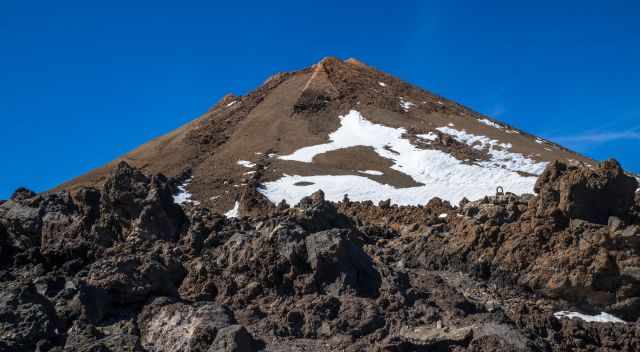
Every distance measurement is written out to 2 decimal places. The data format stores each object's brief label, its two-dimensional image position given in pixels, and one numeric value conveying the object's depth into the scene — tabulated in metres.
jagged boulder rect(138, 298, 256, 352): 10.41
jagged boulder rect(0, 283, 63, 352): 10.40
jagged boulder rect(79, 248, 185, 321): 12.62
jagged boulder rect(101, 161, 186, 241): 19.69
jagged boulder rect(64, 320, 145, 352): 9.69
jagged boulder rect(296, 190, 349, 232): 18.03
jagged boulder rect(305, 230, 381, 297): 13.15
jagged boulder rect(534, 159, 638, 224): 18.11
